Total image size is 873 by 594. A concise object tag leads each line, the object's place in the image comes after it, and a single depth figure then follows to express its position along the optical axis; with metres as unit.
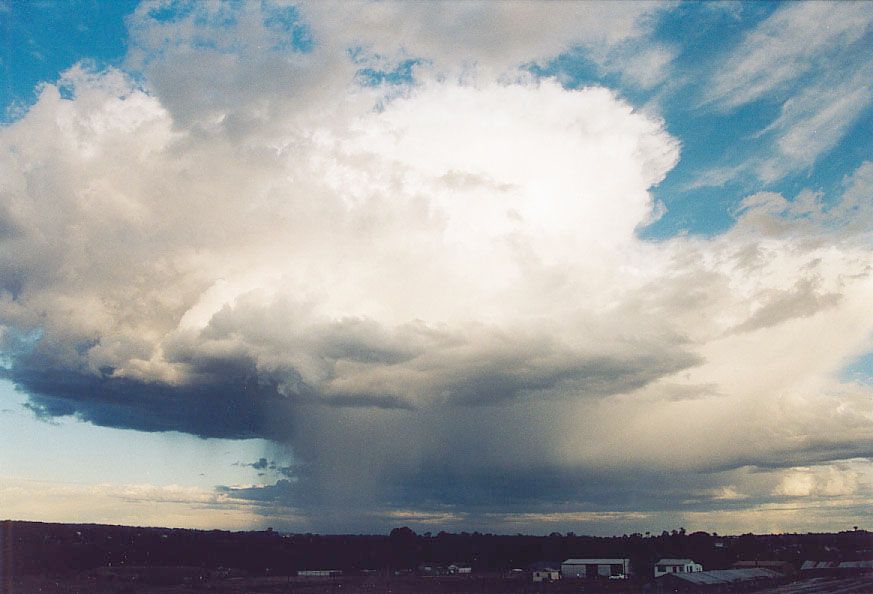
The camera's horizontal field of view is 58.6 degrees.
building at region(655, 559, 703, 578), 148.75
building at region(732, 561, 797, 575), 172.34
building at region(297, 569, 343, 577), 160.00
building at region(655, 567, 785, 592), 126.69
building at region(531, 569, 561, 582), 153.43
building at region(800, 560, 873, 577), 163.88
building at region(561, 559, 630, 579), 154.75
